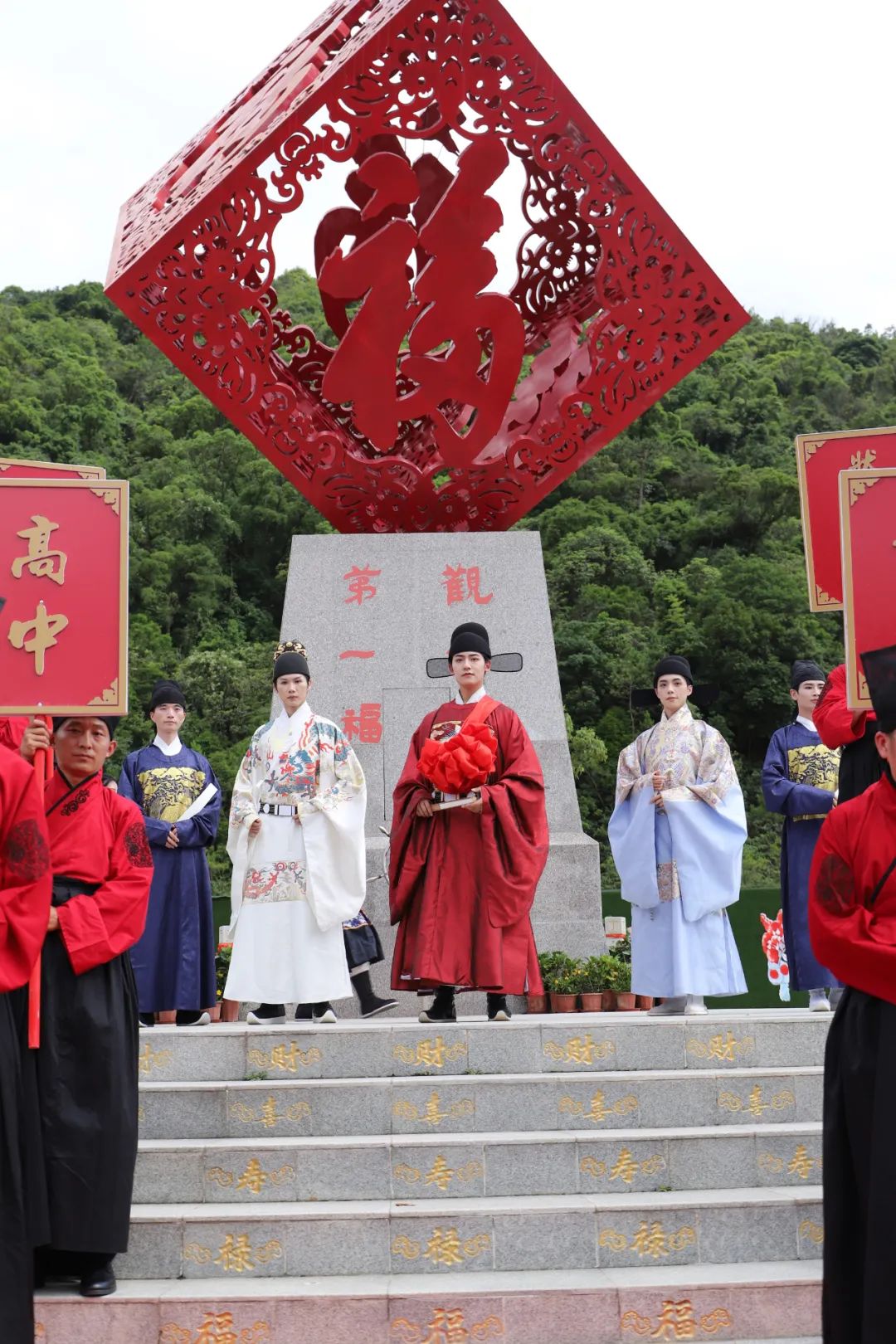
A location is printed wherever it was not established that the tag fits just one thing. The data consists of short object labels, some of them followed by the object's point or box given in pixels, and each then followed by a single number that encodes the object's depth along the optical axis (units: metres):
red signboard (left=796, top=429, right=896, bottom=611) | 4.02
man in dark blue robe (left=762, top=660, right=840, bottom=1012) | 6.25
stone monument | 6.87
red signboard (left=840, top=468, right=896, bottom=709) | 3.32
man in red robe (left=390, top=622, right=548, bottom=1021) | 5.30
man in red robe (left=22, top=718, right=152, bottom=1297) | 3.71
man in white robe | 5.33
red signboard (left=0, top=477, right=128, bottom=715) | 3.62
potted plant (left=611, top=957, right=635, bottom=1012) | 6.33
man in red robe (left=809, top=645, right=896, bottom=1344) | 2.89
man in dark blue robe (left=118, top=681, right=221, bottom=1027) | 6.26
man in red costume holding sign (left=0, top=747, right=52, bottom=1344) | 3.26
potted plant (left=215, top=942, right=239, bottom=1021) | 6.71
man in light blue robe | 5.83
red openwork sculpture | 7.00
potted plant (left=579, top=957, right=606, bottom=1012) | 6.27
